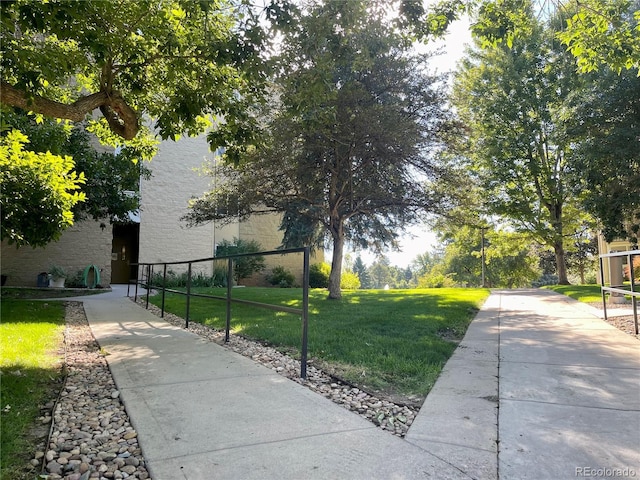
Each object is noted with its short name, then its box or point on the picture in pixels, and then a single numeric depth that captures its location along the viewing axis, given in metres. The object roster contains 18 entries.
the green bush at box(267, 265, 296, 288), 23.36
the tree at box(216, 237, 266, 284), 21.62
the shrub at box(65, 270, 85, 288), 17.11
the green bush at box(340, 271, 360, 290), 24.28
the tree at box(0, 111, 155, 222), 11.61
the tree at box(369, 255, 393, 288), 118.19
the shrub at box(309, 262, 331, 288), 23.50
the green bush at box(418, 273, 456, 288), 48.34
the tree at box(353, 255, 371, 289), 90.91
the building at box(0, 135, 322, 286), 17.73
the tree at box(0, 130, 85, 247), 5.09
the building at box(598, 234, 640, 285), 8.29
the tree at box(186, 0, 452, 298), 10.15
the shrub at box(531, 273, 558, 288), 47.38
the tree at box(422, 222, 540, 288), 24.14
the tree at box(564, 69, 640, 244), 12.86
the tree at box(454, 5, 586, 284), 18.84
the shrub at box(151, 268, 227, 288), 16.54
